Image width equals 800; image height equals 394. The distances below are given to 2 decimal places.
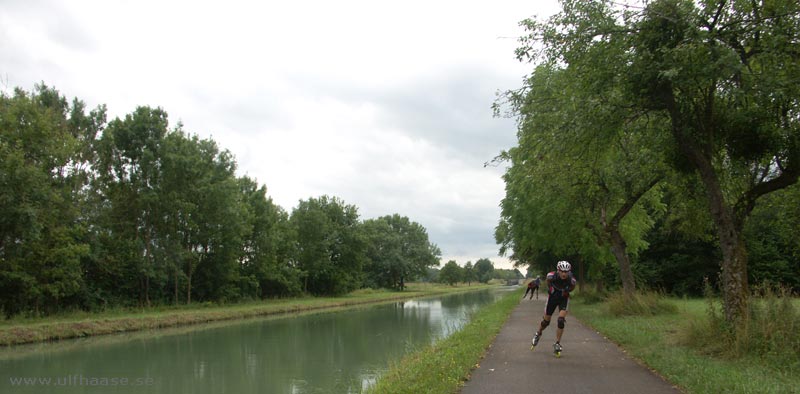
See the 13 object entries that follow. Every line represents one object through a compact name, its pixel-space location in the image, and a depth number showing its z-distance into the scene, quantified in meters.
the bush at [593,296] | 25.19
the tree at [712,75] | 8.23
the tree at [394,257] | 81.06
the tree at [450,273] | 117.88
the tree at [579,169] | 10.05
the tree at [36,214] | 22.89
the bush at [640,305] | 16.48
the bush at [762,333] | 7.81
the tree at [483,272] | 179.50
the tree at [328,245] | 57.59
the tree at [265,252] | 45.44
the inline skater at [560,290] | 9.19
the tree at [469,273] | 133.75
